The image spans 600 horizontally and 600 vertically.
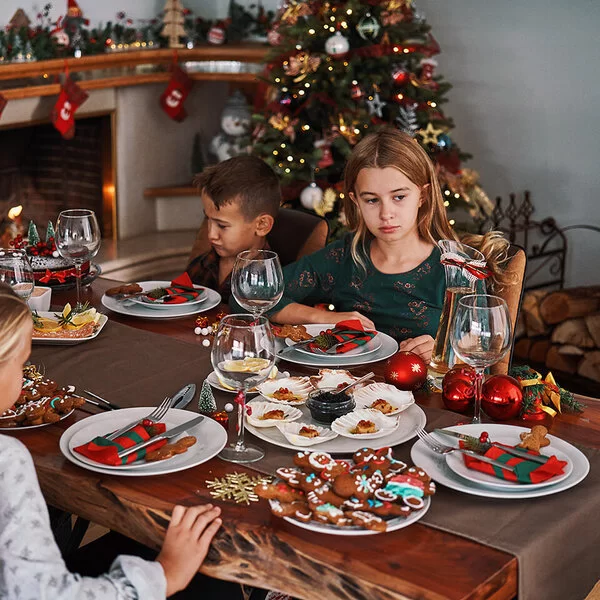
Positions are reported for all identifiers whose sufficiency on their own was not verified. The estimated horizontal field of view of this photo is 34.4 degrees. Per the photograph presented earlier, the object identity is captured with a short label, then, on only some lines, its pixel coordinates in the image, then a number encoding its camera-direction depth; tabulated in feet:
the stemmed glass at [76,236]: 7.09
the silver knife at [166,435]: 4.75
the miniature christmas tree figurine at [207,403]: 5.40
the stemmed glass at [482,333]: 4.93
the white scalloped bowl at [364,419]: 4.92
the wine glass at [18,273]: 6.42
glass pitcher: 6.08
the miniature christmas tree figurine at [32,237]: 8.41
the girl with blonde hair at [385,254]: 7.38
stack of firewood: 12.46
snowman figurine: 17.01
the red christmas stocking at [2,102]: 14.12
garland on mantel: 14.48
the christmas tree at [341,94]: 12.71
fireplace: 16.30
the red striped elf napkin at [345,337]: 6.36
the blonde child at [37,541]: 3.97
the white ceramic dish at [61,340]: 6.61
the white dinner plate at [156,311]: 7.23
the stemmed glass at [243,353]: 4.62
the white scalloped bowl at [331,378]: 5.58
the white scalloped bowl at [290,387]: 5.43
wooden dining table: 3.83
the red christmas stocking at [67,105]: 14.99
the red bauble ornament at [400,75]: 12.80
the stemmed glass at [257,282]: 6.31
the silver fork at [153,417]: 4.91
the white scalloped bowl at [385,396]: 5.28
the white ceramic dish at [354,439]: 4.86
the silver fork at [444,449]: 4.56
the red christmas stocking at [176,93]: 16.58
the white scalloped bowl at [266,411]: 5.10
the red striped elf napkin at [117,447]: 4.67
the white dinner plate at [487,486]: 4.40
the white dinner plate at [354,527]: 4.07
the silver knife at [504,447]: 4.61
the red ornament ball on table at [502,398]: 5.26
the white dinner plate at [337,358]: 6.19
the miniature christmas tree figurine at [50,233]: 8.45
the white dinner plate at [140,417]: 4.63
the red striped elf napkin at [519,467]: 4.46
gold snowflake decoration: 4.46
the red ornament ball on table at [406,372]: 5.67
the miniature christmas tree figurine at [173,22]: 16.38
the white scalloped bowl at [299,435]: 4.89
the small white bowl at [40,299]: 7.15
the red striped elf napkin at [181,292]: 7.45
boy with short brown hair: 8.59
